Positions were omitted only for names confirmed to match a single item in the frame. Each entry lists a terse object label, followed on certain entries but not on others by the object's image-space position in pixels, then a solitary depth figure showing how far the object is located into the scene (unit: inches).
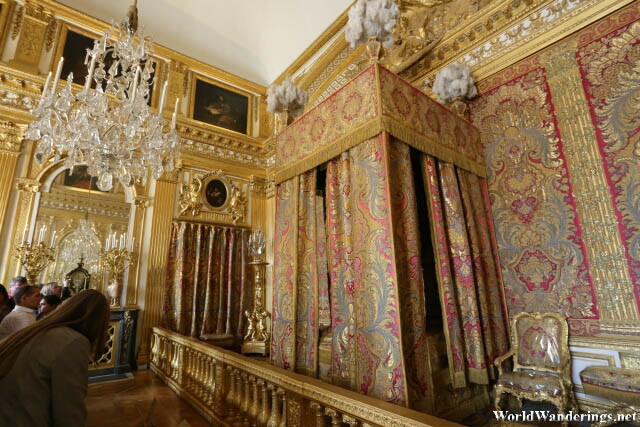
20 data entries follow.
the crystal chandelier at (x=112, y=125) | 132.6
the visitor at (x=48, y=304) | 115.0
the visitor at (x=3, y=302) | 99.0
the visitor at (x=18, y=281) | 143.0
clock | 199.3
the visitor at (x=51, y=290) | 128.7
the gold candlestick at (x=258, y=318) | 193.8
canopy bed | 85.4
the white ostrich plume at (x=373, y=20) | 105.7
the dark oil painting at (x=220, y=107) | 287.0
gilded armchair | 96.7
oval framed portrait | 275.0
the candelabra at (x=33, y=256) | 183.6
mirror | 200.4
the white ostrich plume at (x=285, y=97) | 144.3
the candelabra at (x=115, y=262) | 204.4
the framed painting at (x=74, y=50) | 224.2
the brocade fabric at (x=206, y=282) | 237.3
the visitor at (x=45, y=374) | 49.2
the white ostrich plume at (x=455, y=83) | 150.4
